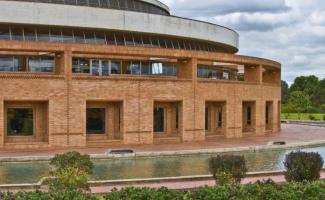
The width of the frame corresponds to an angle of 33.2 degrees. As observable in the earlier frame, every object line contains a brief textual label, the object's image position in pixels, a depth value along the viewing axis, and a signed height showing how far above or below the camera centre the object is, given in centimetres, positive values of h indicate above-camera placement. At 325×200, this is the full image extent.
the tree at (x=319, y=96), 10062 +153
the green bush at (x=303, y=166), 1582 -182
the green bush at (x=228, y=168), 1498 -181
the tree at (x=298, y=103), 8694 +19
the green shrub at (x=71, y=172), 1359 -177
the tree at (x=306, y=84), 10394 +397
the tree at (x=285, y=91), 10404 +274
